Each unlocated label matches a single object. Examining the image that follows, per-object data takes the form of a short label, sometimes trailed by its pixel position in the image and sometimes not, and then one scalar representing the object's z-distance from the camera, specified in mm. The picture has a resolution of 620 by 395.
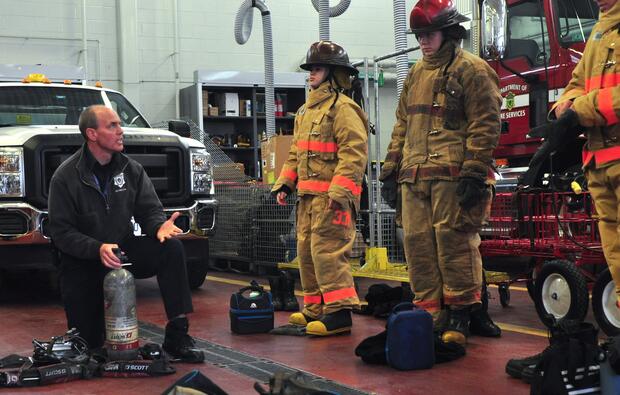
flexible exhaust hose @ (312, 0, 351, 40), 8305
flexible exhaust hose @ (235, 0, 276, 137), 9531
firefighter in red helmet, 4938
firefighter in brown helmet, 5562
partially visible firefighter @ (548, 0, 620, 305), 3840
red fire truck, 5445
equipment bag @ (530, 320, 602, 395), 3461
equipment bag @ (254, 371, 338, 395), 3045
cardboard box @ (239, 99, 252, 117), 15867
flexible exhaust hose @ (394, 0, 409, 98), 7281
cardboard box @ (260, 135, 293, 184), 8406
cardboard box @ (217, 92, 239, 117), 15562
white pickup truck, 6785
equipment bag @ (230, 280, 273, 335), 5742
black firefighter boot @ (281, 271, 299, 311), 6762
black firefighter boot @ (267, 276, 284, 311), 6781
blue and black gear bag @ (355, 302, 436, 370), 4500
